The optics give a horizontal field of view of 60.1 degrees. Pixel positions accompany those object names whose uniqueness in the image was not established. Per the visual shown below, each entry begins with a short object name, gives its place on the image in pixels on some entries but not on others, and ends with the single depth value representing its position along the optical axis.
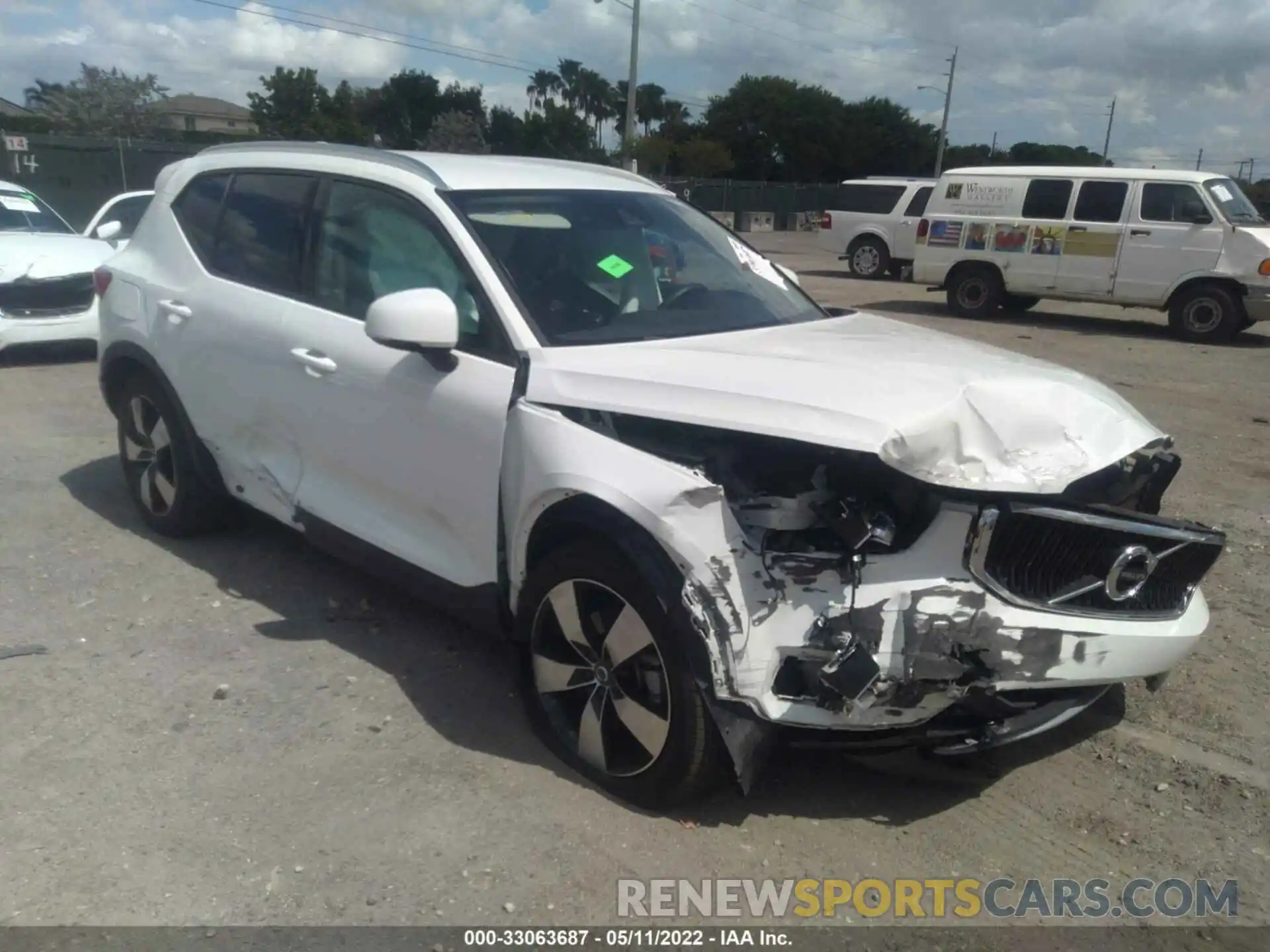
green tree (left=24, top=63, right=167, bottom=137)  48.00
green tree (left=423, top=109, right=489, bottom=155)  35.22
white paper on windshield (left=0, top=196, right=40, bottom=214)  10.86
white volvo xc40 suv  2.84
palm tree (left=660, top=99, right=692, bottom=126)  77.00
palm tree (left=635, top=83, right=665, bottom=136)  76.44
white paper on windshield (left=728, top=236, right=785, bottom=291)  4.56
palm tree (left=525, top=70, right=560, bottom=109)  80.50
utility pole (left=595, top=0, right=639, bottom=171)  32.71
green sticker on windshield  3.93
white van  13.61
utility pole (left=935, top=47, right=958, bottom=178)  51.93
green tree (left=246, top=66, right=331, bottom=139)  55.75
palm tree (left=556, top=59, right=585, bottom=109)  79.50
